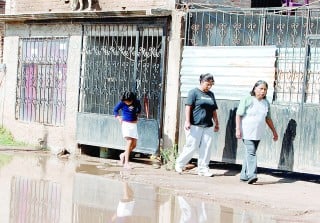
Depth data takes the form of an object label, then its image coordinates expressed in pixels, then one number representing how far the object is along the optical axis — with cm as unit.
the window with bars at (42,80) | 1520
